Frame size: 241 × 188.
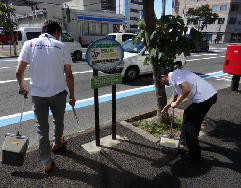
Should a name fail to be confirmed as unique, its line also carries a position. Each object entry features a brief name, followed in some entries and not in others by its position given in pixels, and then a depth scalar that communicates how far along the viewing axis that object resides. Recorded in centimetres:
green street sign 283
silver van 1253
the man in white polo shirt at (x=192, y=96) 262
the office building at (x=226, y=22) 4641
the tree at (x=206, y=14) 3999
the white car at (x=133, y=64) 756
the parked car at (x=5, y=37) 2384
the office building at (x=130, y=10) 6250
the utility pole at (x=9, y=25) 1376
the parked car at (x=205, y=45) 2123
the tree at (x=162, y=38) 322
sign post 281
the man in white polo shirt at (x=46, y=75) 230
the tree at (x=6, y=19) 1322
